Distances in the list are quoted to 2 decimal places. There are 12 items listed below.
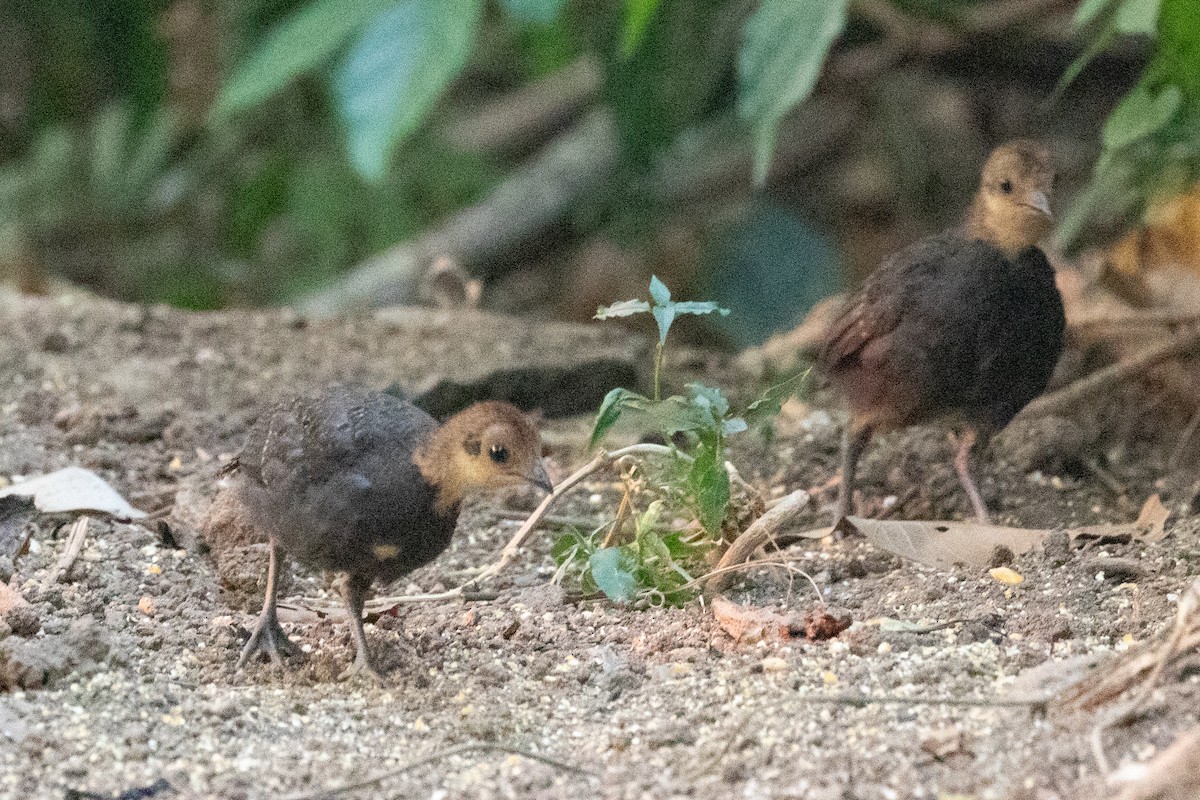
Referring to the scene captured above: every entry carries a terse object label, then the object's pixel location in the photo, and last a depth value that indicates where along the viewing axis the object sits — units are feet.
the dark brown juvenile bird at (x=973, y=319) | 28.37
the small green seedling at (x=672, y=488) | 23.45
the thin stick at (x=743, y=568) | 24.59
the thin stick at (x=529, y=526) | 24.56
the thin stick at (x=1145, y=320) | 35.14
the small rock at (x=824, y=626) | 22.68
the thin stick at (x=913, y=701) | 18.81
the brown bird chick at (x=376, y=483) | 22.43
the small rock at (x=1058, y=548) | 25.04
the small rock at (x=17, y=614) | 21.95
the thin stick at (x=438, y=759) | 18.17
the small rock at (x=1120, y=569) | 23.95
